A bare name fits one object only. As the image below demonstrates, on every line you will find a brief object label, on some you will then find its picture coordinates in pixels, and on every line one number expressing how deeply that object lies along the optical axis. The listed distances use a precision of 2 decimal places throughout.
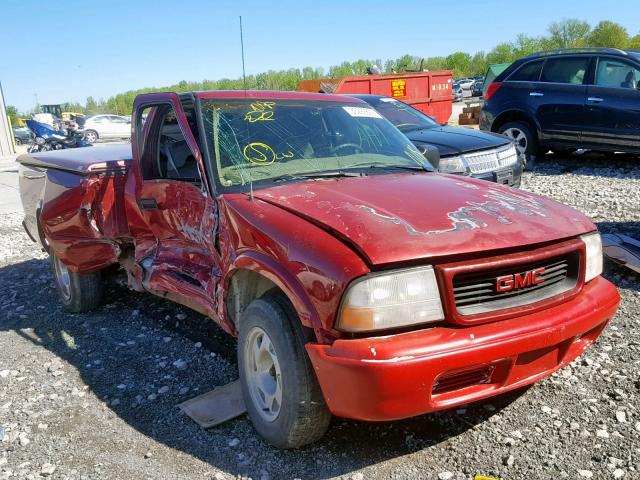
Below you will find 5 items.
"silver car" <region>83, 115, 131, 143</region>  29.45
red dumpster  13.92
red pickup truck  2.26
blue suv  8.77
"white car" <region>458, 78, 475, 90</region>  49.06
